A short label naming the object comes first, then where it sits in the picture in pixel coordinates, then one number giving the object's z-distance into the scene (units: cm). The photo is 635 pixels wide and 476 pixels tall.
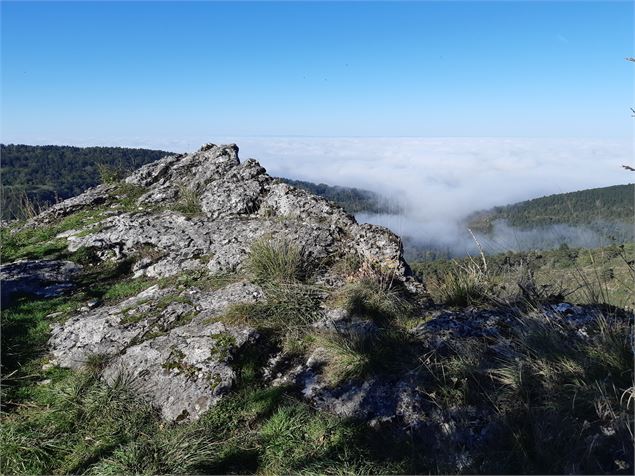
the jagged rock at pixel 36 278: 611
